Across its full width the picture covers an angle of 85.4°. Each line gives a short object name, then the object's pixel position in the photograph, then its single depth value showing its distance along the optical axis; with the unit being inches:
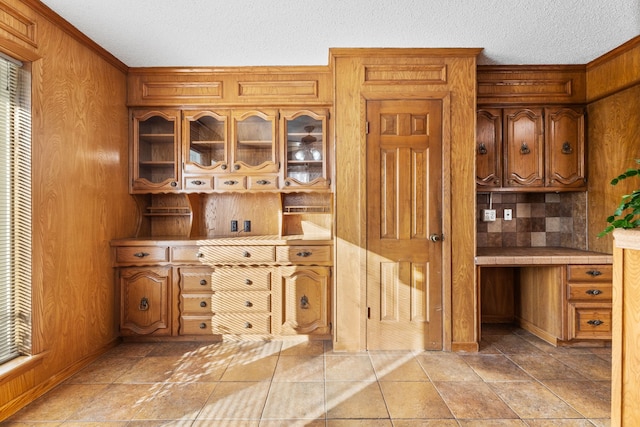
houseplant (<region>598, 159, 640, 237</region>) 56.2
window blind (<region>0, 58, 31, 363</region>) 84.9
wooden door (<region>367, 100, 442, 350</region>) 114.2
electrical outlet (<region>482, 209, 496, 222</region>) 137.1
